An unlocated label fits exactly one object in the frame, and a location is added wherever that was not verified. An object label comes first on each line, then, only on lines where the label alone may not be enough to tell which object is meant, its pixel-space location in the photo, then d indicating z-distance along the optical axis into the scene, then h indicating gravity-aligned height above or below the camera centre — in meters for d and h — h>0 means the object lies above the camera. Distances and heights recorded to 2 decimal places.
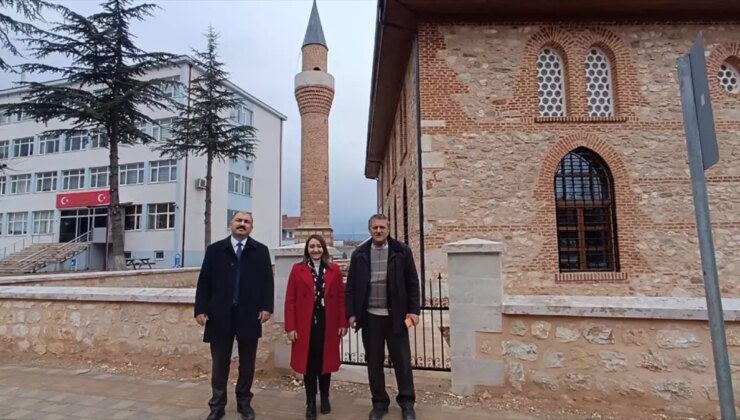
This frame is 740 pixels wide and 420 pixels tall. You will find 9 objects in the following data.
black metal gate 5.49 -1.45
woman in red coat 4.01 -0.66
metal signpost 2.34 +0.45
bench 26.82 -0.65
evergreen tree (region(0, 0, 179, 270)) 17.84 +7.12
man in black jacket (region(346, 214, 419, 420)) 3.97 -0.52
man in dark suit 3.98 -0.51
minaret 20.34 +5.31
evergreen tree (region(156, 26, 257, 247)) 23.86 +6.90
